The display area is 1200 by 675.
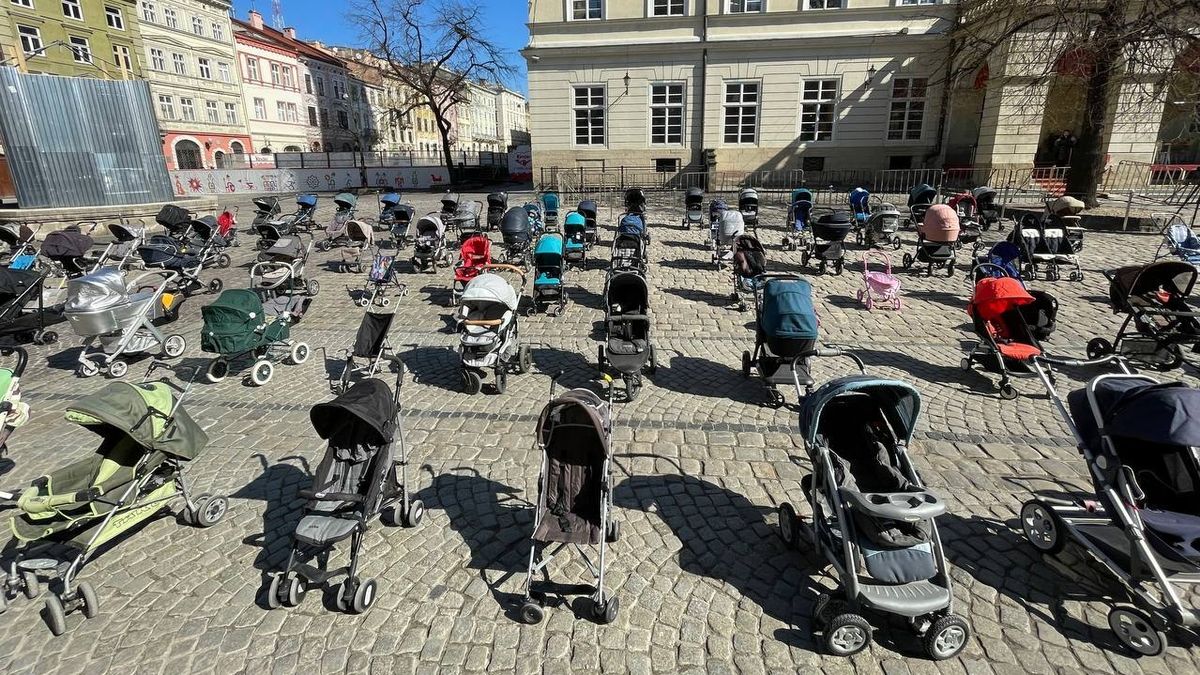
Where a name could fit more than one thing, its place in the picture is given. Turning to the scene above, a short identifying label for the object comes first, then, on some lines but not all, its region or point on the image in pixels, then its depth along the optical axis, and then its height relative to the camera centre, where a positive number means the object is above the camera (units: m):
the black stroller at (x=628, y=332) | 7.35 -2.19
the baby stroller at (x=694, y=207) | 18.61 -1.08
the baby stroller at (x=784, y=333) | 6.89 -1.91
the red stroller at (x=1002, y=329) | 7.27 -2.11
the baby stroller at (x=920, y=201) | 17.27 -1.01
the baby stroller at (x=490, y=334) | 7.58 -2.06
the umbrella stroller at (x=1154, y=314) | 7.97 -2.06
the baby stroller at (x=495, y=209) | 18.81 -1.02
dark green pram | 7.59 -2.03
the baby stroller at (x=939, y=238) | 12.55 -1.54
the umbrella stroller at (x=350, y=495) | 4.07 -2.41
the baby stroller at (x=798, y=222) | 16.03 -1.43
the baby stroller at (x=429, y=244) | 14.30 -1.57
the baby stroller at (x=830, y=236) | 12.76 -1.46
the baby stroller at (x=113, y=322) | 8.09 -1.89
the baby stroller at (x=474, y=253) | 11.51 -1.47
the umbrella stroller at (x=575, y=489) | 4.05 -2.38
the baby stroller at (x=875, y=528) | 3.55 -2.34
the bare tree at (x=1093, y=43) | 14.88 +3.19
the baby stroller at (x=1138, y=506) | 3.60 -2.33
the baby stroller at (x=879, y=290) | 10.78 -2.24
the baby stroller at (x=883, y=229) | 15.24 -1.59
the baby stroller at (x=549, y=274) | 10.75 -1.81
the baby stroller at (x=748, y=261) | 10.75 -1.65
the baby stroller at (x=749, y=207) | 16.73 -1.04
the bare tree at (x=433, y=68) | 35.41 +6.89
